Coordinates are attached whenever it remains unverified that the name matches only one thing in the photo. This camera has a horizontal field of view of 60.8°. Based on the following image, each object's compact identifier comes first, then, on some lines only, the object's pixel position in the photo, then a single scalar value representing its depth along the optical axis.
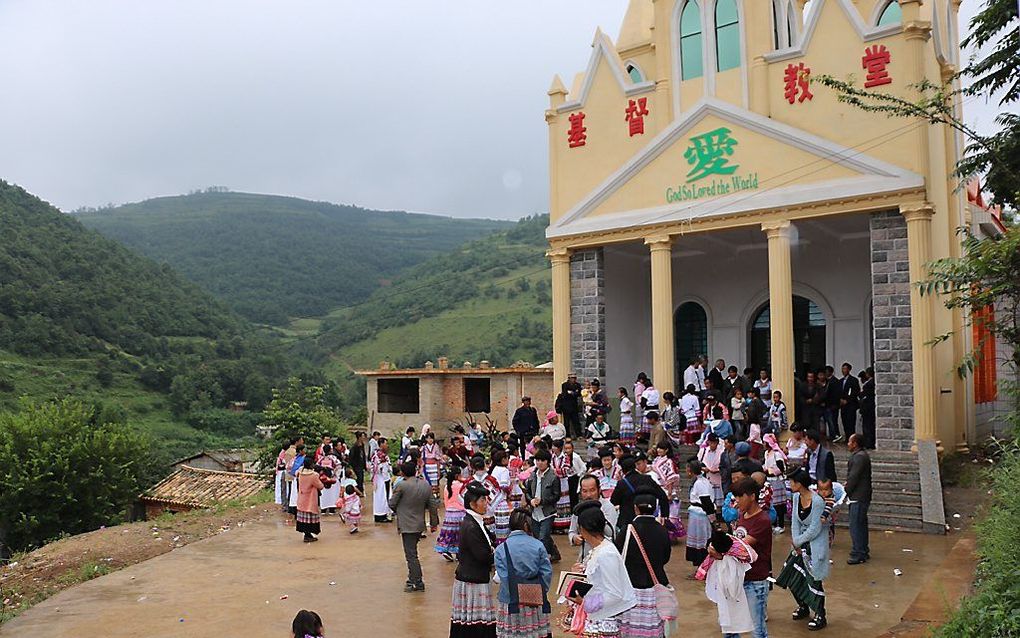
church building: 15.56
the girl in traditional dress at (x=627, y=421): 17.44
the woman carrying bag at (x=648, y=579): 6.33
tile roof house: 24.30
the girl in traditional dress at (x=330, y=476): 14.68
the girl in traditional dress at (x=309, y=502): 13.09
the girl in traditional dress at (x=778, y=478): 12.08
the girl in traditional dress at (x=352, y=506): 13.99
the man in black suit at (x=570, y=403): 17.92
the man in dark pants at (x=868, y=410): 15.87
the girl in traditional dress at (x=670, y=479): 11.38
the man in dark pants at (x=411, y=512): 9.90
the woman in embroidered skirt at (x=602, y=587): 6.11
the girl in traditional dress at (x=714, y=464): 12.22
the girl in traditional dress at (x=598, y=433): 15.99
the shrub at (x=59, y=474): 23.58
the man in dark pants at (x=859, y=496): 10.42
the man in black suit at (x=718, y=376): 18.11
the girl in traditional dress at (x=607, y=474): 10.39
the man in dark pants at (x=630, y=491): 8.50
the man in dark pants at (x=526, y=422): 17.06
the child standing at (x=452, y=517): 10.62
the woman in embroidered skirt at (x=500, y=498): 10.59
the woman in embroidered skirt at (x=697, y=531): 10.32
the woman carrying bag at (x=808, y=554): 7.95
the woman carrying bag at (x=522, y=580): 6.82
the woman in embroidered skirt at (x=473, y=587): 7.38
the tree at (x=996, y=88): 11.94
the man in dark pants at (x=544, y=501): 10.52
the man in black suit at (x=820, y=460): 10.52
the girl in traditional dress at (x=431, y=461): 15.61
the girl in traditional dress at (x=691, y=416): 16.44
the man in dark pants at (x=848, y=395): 16.19
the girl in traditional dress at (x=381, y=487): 14.97
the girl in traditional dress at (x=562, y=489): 12.16
